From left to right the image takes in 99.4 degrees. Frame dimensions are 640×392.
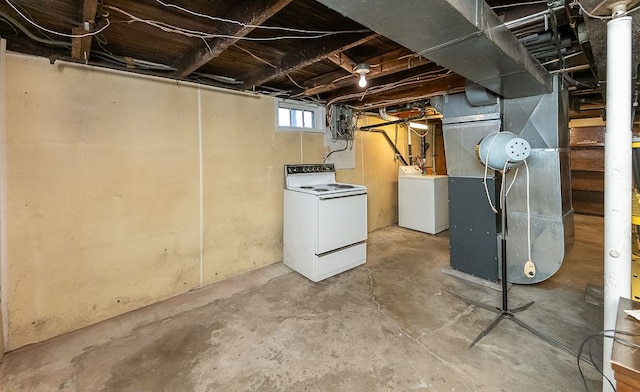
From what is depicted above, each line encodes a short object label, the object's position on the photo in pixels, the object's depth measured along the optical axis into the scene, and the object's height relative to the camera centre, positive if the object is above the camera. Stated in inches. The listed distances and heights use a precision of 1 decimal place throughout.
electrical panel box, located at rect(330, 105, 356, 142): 150.5 +37.0
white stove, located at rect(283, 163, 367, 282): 112.4 -16.4
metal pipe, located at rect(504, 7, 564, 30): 57.0 +36.2
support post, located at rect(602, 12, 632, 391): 42.2 +2.4
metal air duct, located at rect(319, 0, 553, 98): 41.1 +28.0
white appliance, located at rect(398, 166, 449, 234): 176.1 -9.3
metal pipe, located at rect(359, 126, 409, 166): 183.7 +31.3
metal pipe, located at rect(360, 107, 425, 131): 146.4 +39.2
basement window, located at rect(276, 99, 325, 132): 131.1 +37.4
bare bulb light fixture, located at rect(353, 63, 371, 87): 88.6 +38.8
